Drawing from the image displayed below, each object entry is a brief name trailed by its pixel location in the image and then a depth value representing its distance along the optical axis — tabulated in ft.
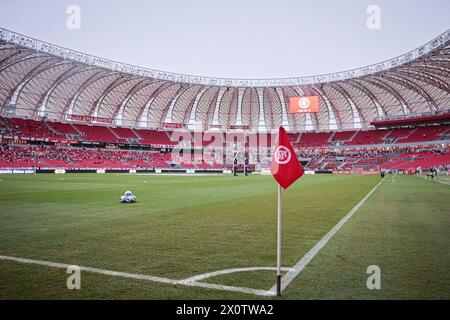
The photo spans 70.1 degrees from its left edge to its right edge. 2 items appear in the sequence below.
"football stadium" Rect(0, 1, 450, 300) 14.58
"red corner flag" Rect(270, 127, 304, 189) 15.52
